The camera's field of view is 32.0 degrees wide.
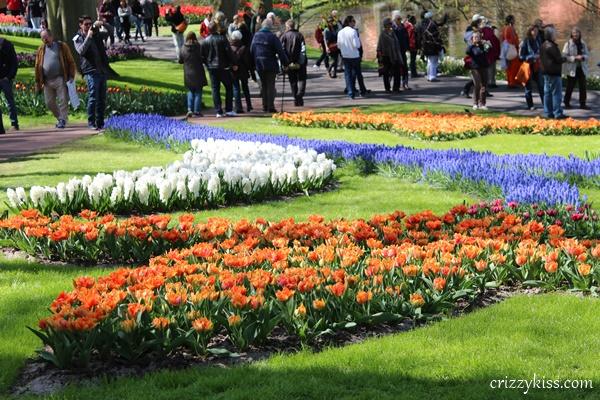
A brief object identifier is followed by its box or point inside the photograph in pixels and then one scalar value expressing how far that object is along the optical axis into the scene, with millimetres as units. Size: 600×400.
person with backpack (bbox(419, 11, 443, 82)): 24891
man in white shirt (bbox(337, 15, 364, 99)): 21984
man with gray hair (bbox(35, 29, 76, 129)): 17438
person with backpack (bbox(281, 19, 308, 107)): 20906
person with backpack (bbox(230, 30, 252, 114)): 20203
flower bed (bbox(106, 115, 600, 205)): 9055
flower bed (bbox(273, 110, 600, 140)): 16078
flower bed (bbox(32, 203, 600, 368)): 5289
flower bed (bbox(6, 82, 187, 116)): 19844
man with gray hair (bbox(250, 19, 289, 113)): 19641
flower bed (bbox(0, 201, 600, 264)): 7684
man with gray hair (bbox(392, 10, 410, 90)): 24286
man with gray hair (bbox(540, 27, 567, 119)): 17891
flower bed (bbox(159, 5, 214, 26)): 50000
